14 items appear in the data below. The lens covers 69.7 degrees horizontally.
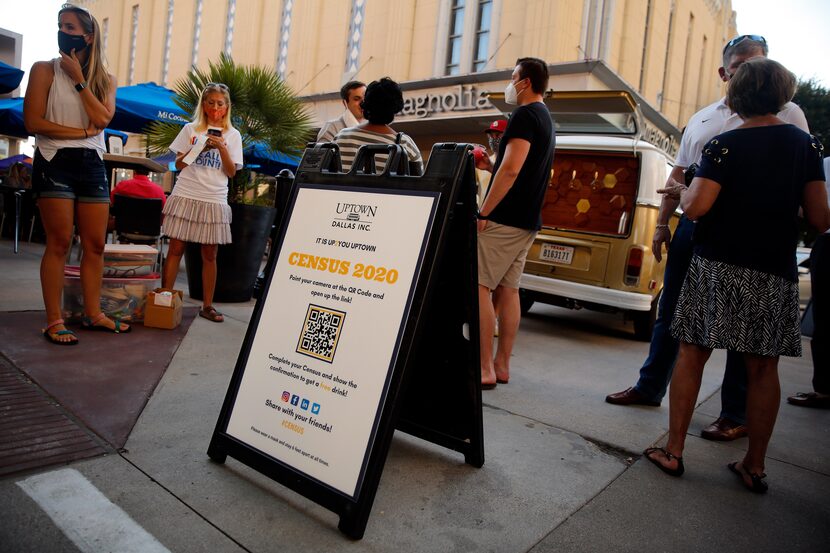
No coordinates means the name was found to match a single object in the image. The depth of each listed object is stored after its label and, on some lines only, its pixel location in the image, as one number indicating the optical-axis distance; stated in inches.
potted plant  228.4
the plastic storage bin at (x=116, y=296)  163.9
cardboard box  174.2
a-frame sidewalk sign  78.1
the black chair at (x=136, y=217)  254.4
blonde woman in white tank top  141.4
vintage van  231.0
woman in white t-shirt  187.0
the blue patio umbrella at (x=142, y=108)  310.1
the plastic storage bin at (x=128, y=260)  171.6
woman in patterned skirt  100.0
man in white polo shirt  128.1
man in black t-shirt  140.5
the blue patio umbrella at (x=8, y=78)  238.1
